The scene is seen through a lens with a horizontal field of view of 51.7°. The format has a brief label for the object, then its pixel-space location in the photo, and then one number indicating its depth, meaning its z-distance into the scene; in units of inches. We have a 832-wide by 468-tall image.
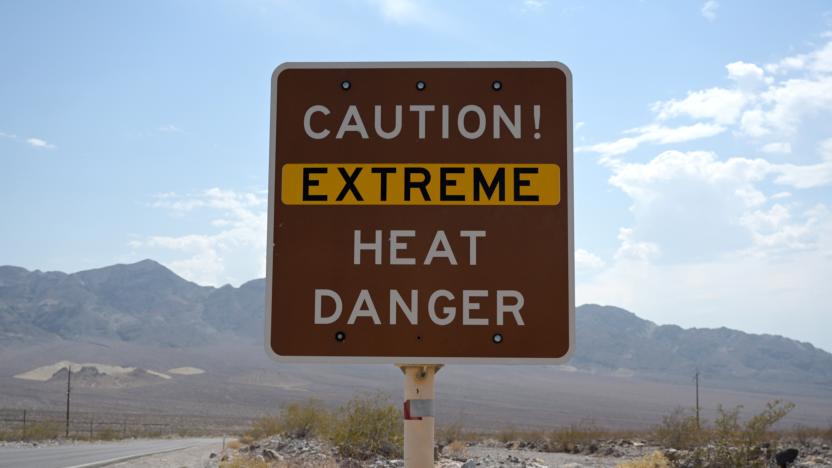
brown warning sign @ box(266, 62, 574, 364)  113.2
